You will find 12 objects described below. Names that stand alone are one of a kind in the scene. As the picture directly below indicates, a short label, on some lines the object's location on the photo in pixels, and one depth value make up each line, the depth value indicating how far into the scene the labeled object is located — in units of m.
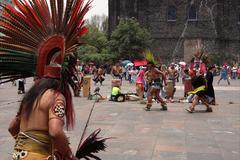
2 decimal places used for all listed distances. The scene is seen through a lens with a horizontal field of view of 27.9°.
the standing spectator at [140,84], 18.67
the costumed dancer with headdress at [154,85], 14.45
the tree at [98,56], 50.11
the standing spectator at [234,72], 42.60
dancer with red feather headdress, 3.40
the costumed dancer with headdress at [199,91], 14.20
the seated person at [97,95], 17.90
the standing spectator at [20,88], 19.29
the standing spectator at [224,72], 33.69
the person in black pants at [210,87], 16.59
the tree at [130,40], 47.28
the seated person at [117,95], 17.86
